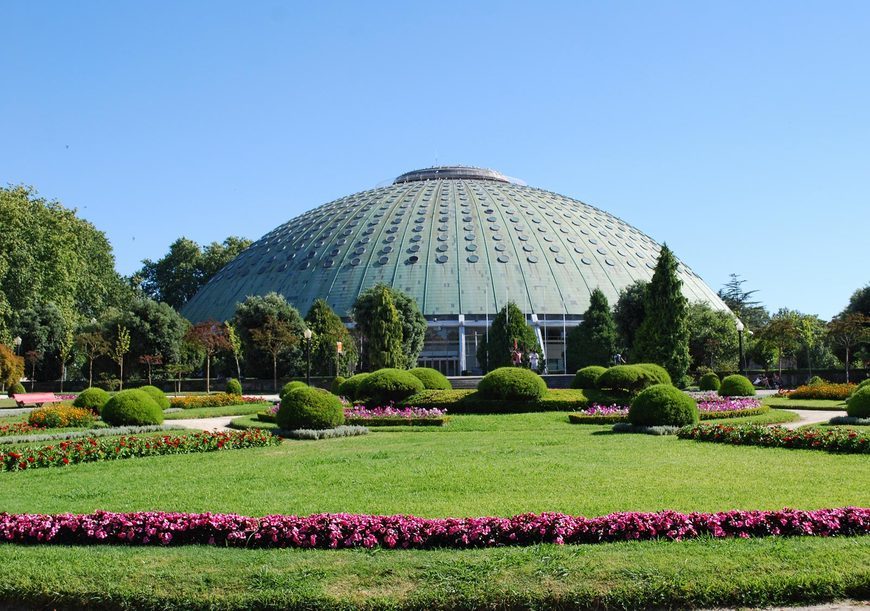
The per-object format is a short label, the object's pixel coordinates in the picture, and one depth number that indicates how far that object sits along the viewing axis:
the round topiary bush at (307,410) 20.36
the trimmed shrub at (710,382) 39.94
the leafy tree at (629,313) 51.50
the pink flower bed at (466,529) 8.13
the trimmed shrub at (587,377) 31.19
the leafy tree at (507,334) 50.84
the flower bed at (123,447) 15.10
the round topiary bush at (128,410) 22.55
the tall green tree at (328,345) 52.09
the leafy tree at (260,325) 53.62
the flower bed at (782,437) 15.20
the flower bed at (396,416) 23.59
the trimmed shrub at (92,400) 27.06
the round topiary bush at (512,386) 26.48
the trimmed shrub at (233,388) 43.47
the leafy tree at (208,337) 51.21
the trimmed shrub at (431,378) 31.14
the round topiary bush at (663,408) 19.67
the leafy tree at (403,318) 52.06
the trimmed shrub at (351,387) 30.92
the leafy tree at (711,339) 55.06
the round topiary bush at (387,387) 28.22
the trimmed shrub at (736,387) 33.75
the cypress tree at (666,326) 37.62
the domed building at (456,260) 62.56
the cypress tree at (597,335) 53.50
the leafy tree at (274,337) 51.03
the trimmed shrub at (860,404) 21.05
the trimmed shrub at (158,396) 30.24
